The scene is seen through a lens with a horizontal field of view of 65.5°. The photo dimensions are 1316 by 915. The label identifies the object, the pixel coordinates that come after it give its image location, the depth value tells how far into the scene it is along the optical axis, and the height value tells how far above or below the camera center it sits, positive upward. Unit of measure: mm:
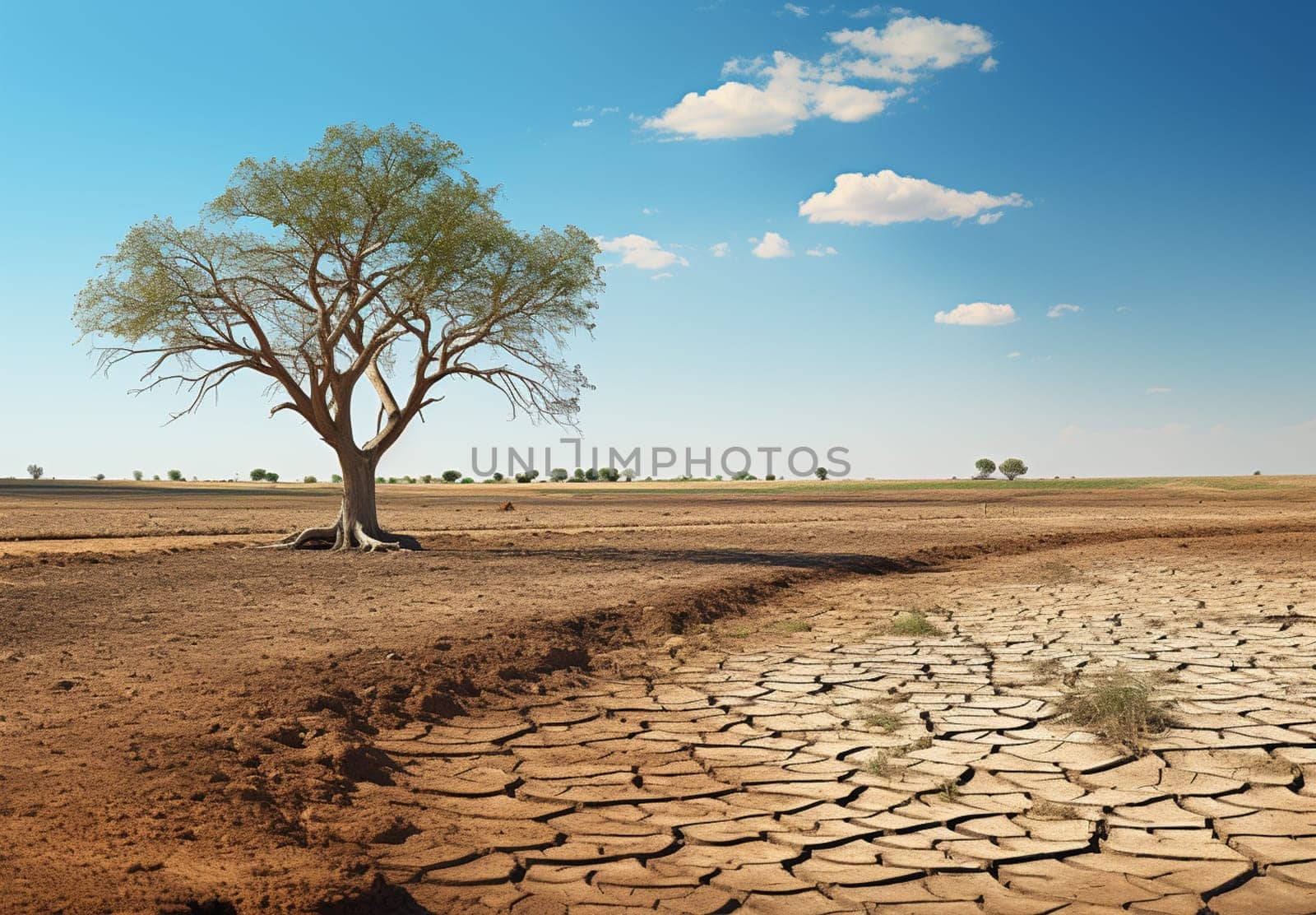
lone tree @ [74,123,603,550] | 20250 +4127
